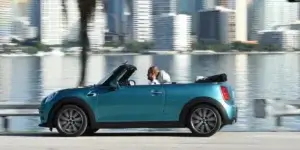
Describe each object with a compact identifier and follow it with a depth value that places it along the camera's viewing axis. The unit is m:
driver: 12.84
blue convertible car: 12.18
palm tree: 16.80
